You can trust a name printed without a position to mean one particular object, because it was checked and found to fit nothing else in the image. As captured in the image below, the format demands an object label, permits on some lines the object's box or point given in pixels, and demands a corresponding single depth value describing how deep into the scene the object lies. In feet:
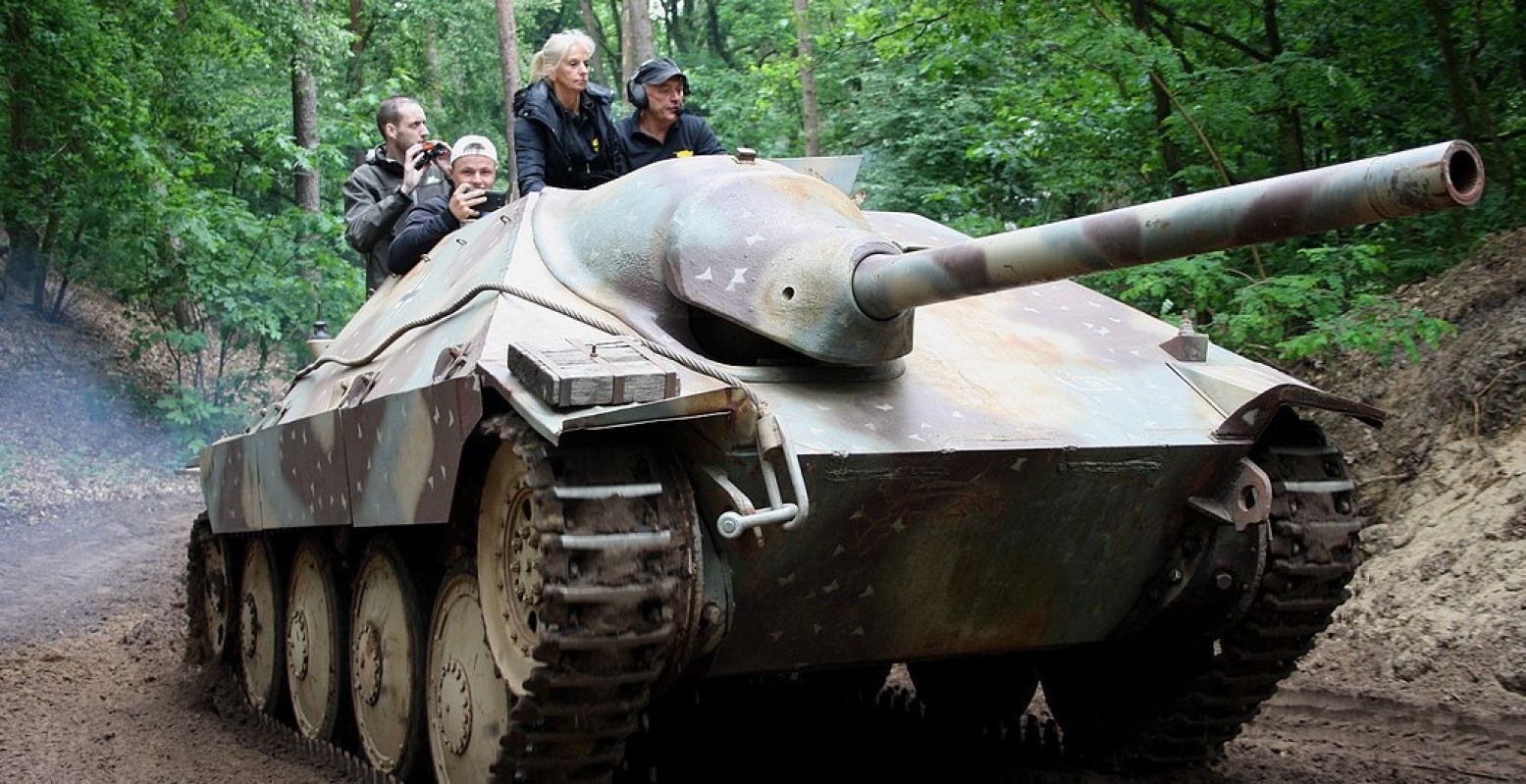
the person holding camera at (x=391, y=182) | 27.81
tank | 15.23
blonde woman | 25.22
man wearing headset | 25.68
